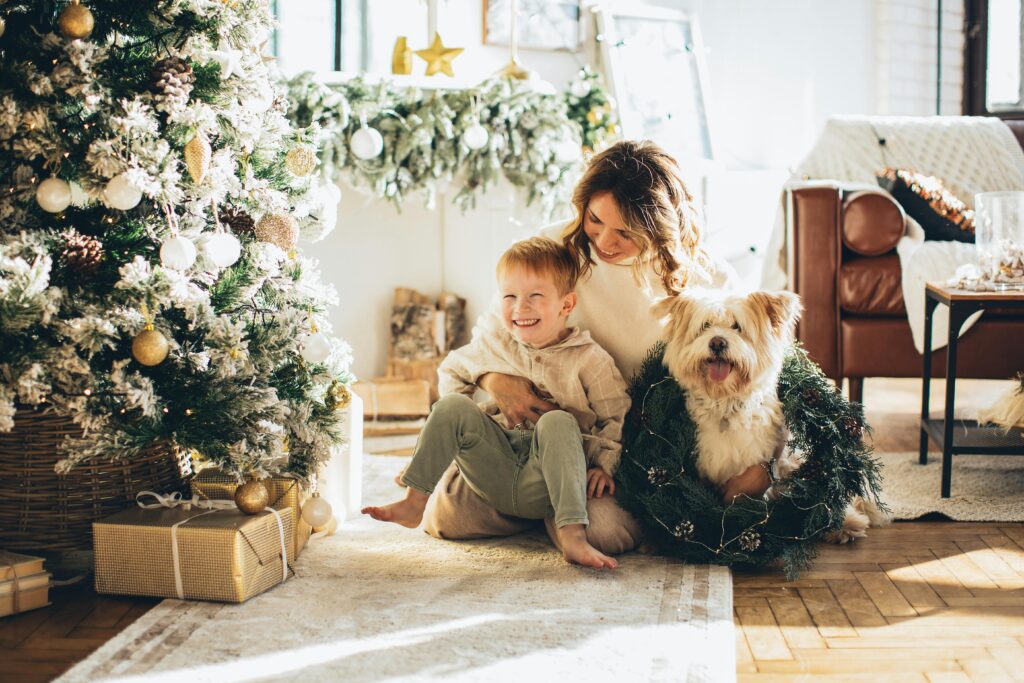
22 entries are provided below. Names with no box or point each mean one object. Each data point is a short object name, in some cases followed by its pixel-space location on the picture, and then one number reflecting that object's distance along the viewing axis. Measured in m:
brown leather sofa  3.52
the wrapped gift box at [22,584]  1.96
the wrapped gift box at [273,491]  2.21
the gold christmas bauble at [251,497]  2.07
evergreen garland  3.52
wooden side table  2.70
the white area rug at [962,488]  2.62
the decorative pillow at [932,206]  3.69
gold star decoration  3.89
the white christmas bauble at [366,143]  2.98
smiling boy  2.20
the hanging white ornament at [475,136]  3.58
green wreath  2.20
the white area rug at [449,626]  1.71
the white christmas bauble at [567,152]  3.87
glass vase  2.84
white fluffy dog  2.14
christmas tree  1.89
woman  2.34
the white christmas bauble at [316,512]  2.22
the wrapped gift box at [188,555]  1.99
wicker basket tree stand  2.08
